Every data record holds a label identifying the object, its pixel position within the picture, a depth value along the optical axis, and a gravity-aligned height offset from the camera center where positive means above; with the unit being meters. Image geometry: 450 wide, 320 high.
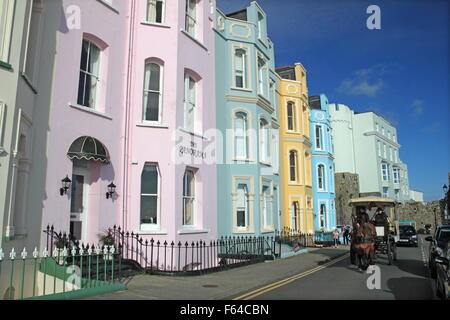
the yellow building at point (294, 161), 24.75 +4.41
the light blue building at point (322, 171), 30.30 +4.41
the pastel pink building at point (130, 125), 10.53 +3.30
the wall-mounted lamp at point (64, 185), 9.98 +1.09
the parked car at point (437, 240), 10.67 -0.56
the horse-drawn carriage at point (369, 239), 12.05 -0.58
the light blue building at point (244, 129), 17.28 +4.85
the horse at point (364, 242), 12.00 -0.64
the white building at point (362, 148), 46.53 +9.69
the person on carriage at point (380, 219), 15.25 +0.15
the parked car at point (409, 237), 27.39 -1.10
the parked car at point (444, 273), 6.78 -1.01
